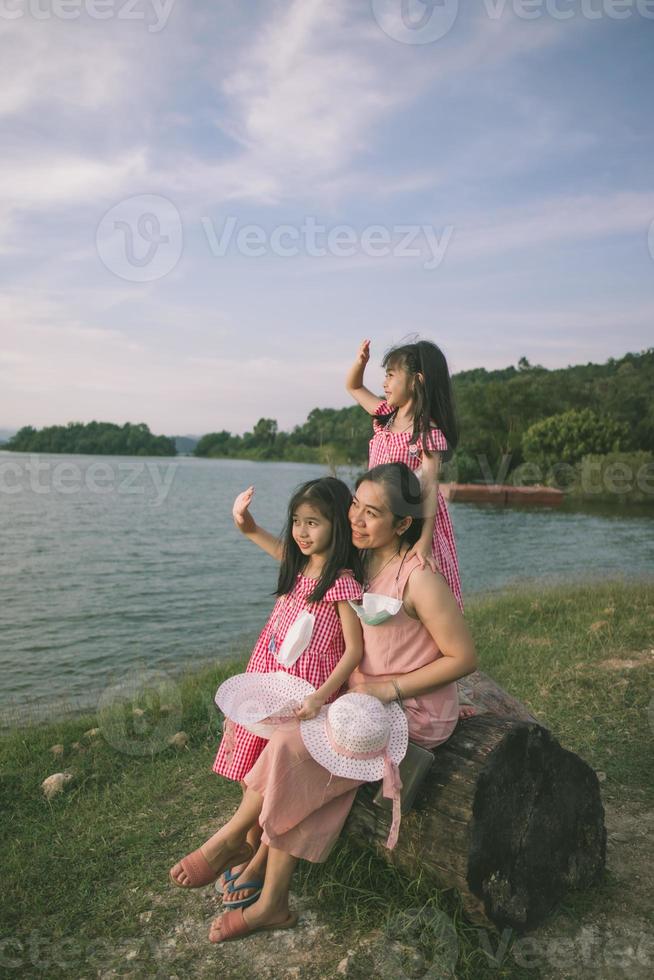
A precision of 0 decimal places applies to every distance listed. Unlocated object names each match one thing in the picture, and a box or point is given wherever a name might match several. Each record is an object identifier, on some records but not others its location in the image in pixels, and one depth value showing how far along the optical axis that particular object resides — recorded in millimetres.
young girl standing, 4316
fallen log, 3219
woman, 3246
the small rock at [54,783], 5164
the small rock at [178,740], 5965
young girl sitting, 3539
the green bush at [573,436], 62344
